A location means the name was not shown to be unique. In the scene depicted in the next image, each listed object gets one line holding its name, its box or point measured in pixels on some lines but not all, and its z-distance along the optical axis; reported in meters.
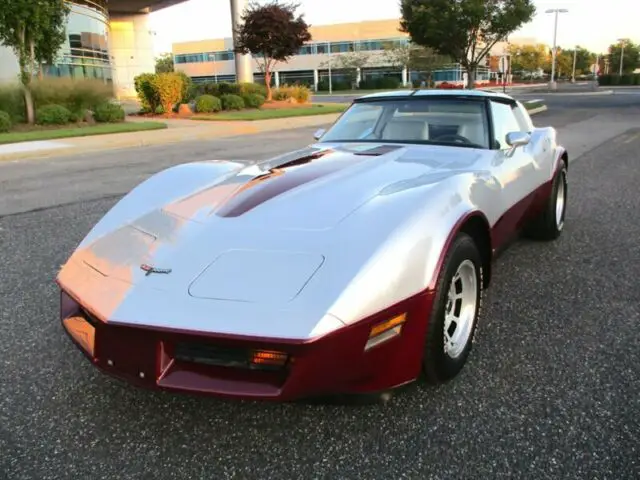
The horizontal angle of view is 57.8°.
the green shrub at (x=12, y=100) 17.89
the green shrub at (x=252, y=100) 25.98
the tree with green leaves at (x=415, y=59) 56.12
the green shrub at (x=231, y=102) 25.14
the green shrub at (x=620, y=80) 68.88
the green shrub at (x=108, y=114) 19.45
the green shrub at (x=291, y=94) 29.45
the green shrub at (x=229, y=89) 27.17
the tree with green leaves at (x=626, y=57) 93.25
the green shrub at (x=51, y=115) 18.06
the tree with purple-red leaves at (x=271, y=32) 27.61
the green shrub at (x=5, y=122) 16.56
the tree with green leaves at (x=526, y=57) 95.94
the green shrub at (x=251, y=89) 27.00
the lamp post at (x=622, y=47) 87.66
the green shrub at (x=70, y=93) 18.56
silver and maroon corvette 2.04
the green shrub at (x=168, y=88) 22.64
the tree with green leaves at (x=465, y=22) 23.61
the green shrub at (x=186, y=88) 24.08
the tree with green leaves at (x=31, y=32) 16.09
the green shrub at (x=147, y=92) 22.85
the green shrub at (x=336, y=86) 73.56
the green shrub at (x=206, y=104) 23.78
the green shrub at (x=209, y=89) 27.40
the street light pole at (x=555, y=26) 54.19
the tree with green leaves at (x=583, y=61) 119.36
